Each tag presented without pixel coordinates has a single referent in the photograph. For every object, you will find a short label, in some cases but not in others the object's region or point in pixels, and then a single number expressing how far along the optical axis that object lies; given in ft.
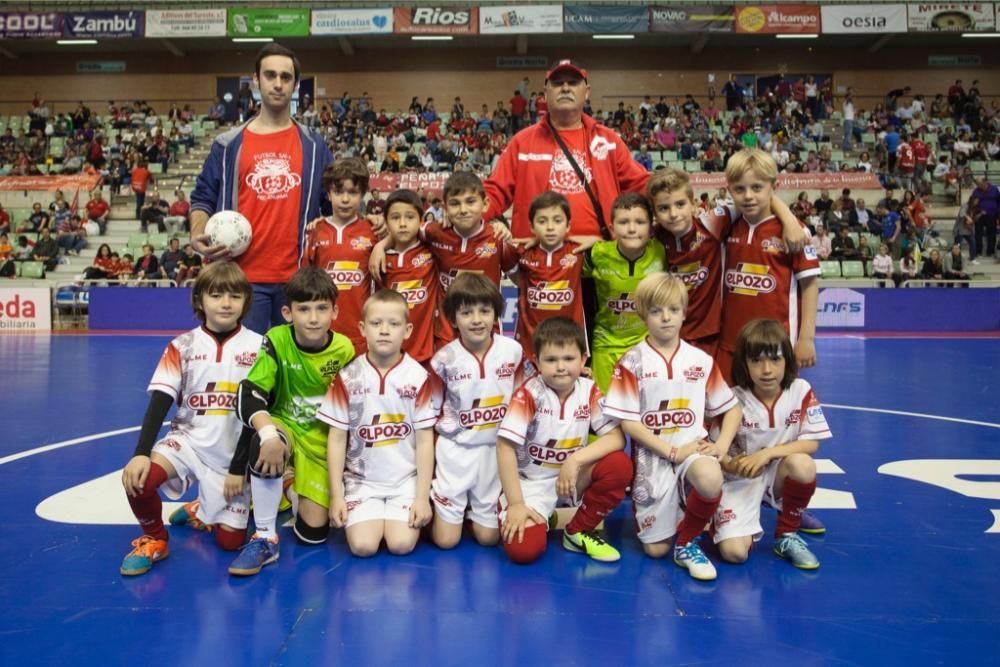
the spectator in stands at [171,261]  53.79
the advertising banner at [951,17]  80.64
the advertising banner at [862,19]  80.89
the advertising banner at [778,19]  81.05
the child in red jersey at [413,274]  14.55
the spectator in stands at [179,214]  64.69
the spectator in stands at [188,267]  52.11
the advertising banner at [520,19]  81.25
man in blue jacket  14.29
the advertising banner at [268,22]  82.02
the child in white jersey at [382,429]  11.98
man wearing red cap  15.48
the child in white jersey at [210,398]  11.83
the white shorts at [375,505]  11.93
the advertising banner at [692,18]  80.79
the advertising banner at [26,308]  51.47
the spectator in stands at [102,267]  55.16
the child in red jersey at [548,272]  13.99
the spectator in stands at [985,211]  61.21
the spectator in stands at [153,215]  65.62
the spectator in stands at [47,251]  60.13
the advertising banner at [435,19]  82.23
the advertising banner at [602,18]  81.51
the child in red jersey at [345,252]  14.56
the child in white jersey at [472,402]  12.33
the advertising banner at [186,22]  82.43
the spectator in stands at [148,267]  54.34
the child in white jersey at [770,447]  11.51
